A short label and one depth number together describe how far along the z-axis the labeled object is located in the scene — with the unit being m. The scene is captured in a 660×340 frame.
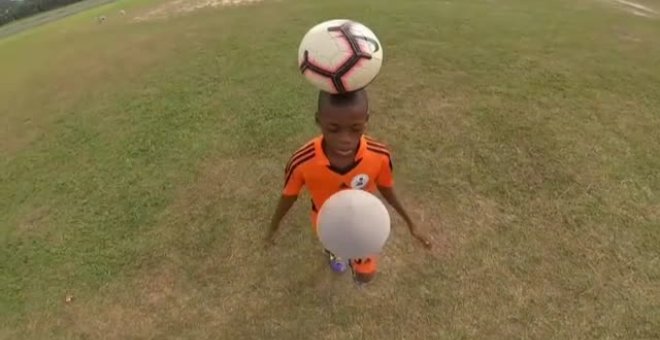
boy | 3.38
